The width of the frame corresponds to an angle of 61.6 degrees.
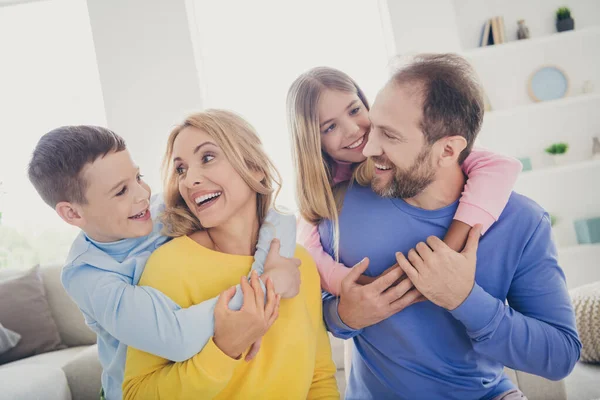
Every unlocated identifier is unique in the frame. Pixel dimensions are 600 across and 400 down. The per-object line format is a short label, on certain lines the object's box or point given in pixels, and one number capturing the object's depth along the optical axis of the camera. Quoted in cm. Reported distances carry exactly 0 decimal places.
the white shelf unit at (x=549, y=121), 402
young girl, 141
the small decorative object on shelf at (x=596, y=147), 394
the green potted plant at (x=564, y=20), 396
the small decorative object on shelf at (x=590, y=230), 376
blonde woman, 108
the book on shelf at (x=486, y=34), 405
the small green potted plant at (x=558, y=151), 393
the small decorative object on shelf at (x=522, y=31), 403
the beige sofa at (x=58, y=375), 212
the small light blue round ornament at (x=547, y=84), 406
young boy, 106
